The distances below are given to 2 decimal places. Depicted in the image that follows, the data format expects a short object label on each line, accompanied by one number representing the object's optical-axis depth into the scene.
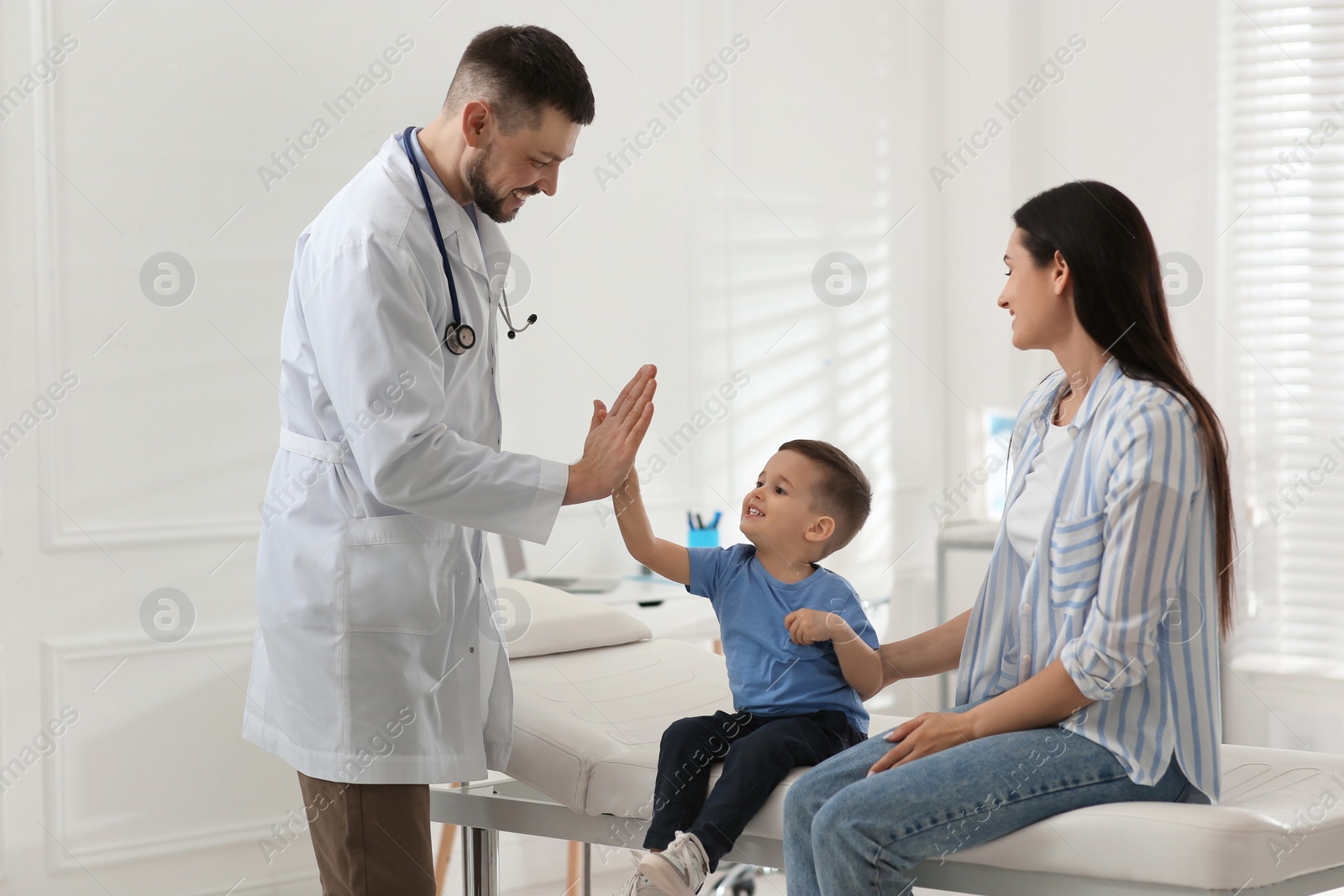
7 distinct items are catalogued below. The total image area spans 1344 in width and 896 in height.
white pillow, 5.44
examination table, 4.60
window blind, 6.96
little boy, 4.87
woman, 4.63
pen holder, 6.90
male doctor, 4.69
